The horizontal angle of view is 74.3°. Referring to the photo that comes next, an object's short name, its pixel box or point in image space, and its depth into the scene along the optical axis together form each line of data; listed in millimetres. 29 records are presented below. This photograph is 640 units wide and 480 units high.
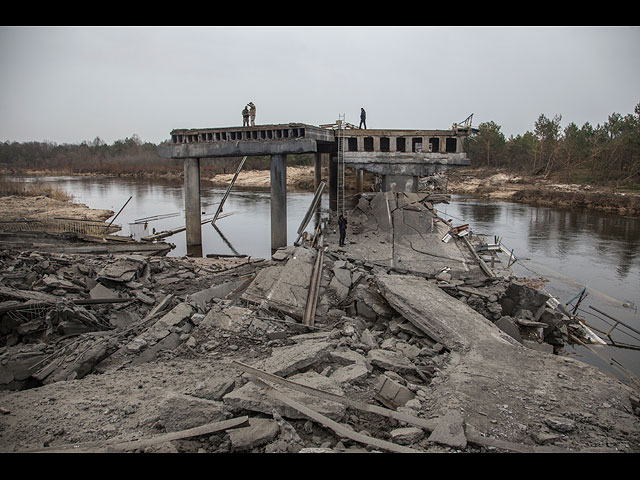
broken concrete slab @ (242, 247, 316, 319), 9953
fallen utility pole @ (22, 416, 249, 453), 4684
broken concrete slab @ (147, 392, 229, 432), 5211
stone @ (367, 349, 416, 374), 7090
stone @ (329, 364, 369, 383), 6383
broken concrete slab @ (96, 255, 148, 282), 11391
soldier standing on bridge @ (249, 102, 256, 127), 19797
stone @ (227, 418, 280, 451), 4793
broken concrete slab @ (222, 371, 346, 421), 5309
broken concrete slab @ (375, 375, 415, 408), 5977
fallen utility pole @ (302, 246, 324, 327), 9609
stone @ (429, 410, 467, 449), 4809
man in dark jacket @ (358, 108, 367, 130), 21812
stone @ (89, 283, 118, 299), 10582
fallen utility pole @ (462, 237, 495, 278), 12823
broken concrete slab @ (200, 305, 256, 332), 8844
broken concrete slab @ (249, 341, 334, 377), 6603
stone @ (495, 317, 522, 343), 9727
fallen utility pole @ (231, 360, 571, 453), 4820
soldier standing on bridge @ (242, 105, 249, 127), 19844
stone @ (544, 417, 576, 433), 5223
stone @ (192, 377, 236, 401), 5934
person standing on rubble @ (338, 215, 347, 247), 15195
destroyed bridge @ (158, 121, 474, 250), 19469
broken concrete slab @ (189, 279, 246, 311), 10758
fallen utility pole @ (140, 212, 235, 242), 22327
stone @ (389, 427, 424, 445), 4883
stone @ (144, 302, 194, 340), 8633
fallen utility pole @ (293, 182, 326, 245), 21458
